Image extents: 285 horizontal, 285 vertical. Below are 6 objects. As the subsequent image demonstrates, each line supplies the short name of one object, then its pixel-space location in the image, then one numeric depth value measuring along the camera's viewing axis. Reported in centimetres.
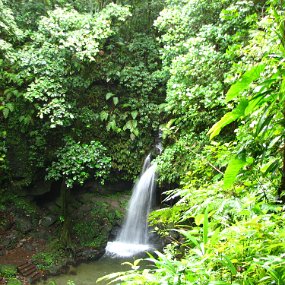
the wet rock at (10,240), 797
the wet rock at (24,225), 845
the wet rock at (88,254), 797
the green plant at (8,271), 680
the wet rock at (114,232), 909
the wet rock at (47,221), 881
